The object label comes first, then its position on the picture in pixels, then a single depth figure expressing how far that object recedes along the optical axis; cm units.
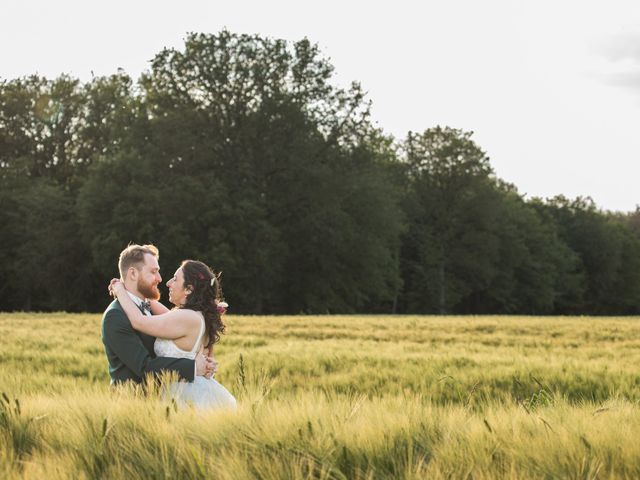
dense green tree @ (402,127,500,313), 6394
